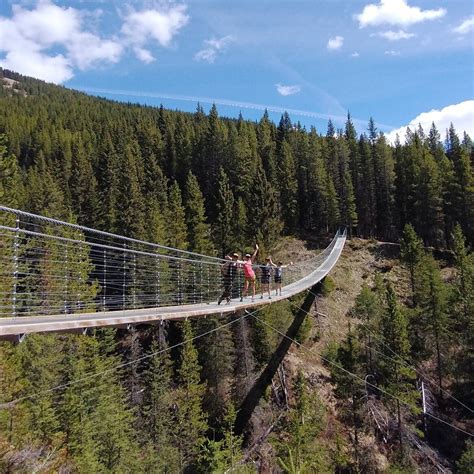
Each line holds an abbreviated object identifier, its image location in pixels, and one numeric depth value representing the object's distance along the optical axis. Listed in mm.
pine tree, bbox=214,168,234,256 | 38419
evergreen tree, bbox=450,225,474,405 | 26062
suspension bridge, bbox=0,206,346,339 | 4389
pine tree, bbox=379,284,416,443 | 23161
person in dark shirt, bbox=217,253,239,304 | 10466
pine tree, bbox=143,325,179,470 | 22344
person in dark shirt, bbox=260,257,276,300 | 12731
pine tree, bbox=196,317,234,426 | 27156
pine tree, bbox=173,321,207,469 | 23844
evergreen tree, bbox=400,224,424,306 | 32938
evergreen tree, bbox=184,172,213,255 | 34469
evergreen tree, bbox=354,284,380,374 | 28094
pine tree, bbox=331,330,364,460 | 24328
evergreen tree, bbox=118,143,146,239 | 34781
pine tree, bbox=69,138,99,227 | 41594
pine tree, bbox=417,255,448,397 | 27297
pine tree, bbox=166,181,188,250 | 34156
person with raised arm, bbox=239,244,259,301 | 11117
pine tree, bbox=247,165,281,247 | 39944
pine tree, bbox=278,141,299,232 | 49625
